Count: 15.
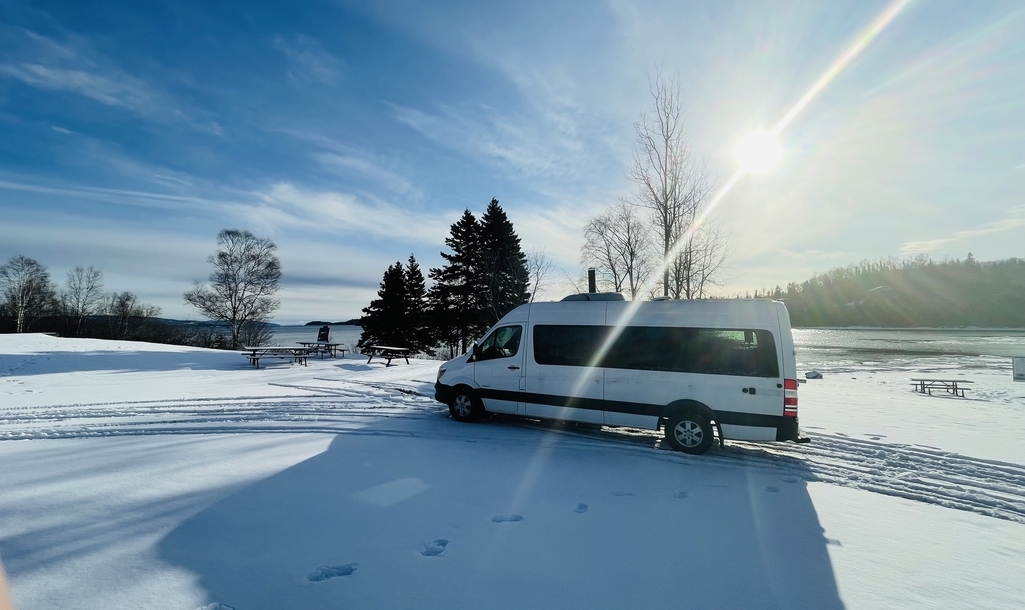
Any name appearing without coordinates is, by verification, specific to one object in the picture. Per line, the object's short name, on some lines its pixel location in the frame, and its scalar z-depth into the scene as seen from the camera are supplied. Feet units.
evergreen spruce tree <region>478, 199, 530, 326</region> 106.63
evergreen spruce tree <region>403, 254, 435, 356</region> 124.88
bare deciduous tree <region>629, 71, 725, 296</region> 48.24
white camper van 21.89
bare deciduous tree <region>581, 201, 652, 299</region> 74.79
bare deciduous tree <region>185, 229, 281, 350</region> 109.50
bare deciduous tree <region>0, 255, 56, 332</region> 130.11
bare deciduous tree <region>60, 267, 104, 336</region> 155.43
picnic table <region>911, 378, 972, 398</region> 60.44
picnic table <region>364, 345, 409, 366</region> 65.31
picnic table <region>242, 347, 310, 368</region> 58.54
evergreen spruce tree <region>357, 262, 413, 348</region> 125.59
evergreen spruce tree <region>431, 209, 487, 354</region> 117.08
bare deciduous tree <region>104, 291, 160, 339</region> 178.18
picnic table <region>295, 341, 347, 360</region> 66.95
